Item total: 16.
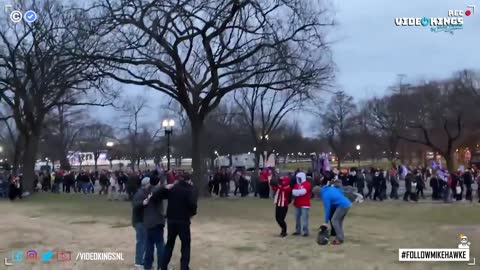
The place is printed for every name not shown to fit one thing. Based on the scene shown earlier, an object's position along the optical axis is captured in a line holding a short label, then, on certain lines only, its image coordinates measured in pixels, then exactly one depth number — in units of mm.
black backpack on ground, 11766
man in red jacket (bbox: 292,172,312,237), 13266
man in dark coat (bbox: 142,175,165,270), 9156
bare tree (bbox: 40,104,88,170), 54319
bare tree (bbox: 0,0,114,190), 23156
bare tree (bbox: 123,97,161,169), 68750
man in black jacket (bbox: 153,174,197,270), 8938
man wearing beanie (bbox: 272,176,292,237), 13320
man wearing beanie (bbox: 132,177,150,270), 9367
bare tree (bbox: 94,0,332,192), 22969
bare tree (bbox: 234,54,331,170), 25812
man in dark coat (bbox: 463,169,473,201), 24047
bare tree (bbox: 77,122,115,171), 88606
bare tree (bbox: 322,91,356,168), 75000
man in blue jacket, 11875
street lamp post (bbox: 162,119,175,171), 31656
